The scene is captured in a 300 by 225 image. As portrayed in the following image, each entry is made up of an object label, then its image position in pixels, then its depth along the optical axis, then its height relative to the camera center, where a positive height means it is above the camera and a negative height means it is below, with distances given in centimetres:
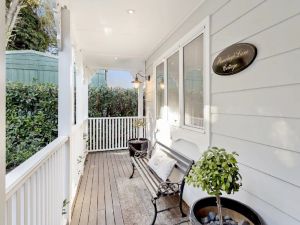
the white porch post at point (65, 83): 238 +31
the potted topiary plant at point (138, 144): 514 -89
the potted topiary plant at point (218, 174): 144 -47
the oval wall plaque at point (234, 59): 166 +46
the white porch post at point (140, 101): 640 +27
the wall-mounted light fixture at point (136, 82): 539 +72
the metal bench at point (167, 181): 252 -98
